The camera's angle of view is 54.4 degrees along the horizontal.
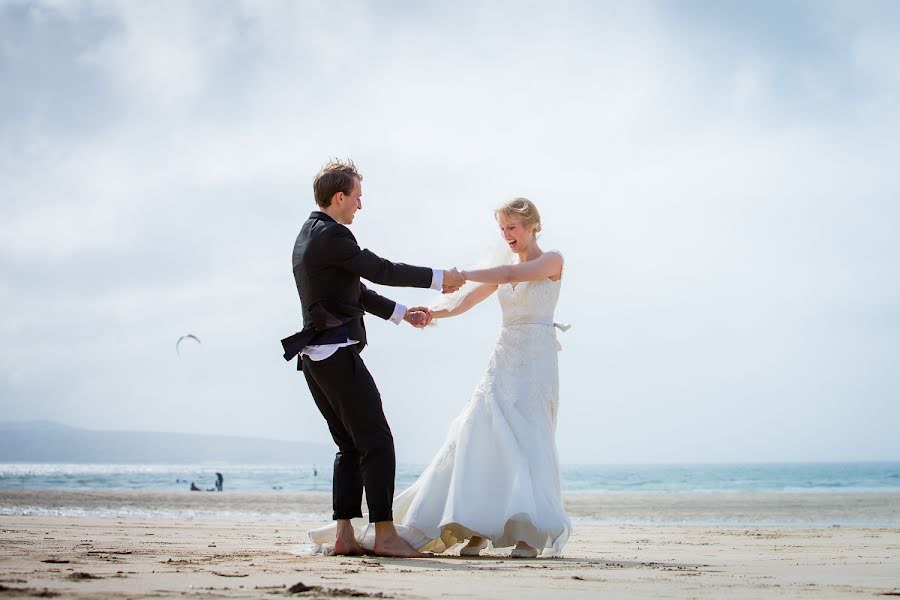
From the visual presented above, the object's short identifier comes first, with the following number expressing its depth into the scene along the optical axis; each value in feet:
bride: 17.33
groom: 16.89
